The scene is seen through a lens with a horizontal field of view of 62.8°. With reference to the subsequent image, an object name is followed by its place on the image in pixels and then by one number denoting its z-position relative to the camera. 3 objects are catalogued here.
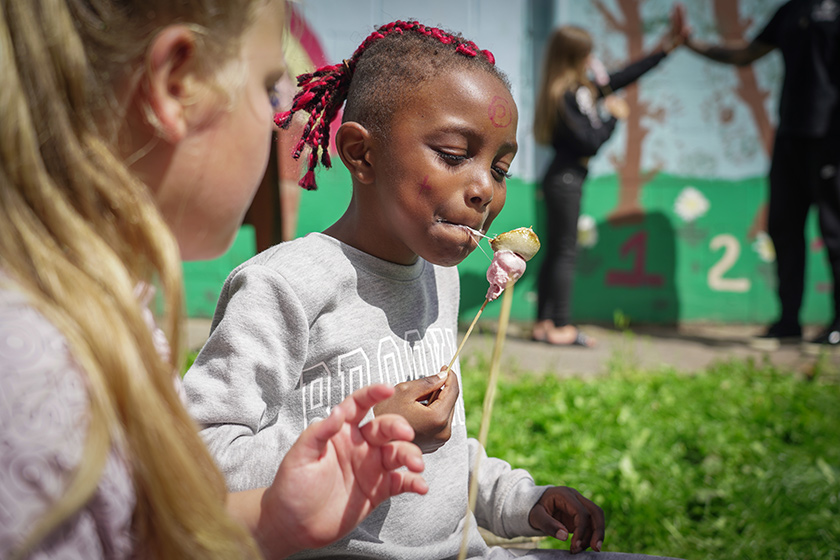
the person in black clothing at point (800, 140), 4.35
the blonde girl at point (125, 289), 0.72
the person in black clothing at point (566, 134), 4.54
